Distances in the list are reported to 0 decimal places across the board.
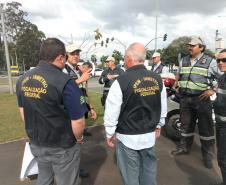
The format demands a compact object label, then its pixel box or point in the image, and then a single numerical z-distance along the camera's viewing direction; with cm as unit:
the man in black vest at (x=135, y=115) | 273
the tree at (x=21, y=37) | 6519
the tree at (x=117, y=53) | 7728
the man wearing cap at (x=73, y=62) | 417
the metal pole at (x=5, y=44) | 1701
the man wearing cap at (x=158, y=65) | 627
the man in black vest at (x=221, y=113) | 328
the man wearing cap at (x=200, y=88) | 446
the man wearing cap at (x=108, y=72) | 713
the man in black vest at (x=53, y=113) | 234
